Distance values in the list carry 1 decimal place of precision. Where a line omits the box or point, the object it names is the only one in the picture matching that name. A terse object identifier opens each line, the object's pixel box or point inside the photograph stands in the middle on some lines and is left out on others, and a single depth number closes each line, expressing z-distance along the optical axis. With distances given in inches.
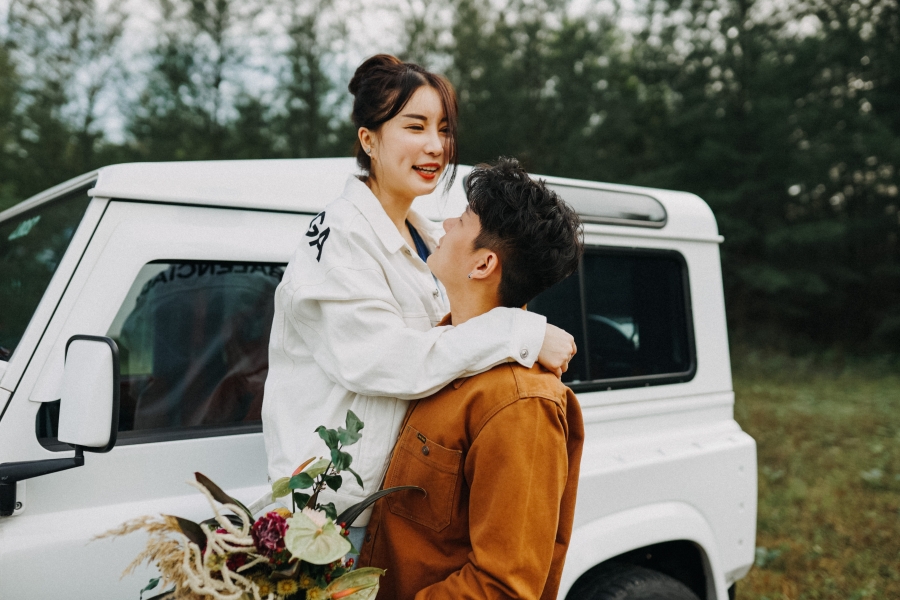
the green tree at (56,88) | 454.9
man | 57.7
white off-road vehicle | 67.4
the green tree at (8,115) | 436.8
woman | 61.9
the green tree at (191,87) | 523.5
